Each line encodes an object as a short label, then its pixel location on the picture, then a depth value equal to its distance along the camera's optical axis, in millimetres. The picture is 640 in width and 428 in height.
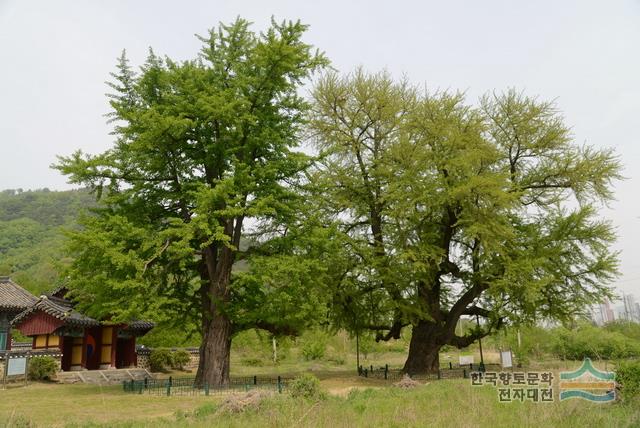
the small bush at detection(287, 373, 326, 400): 13036
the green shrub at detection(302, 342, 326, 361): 41688
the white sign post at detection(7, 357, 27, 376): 21734
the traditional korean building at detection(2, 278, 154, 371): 25016
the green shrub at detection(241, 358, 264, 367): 39194
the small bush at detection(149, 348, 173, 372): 31672
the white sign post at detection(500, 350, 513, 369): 26469
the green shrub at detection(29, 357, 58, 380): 23656
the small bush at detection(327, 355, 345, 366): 40675
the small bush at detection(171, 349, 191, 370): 32741
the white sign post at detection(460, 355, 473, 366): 28448
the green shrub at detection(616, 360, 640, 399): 10945
